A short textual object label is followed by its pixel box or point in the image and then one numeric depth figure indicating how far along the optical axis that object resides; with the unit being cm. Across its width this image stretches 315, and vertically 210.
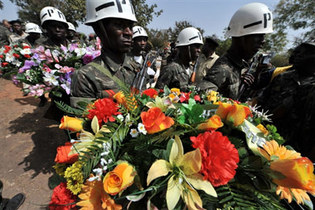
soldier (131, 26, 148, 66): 571
